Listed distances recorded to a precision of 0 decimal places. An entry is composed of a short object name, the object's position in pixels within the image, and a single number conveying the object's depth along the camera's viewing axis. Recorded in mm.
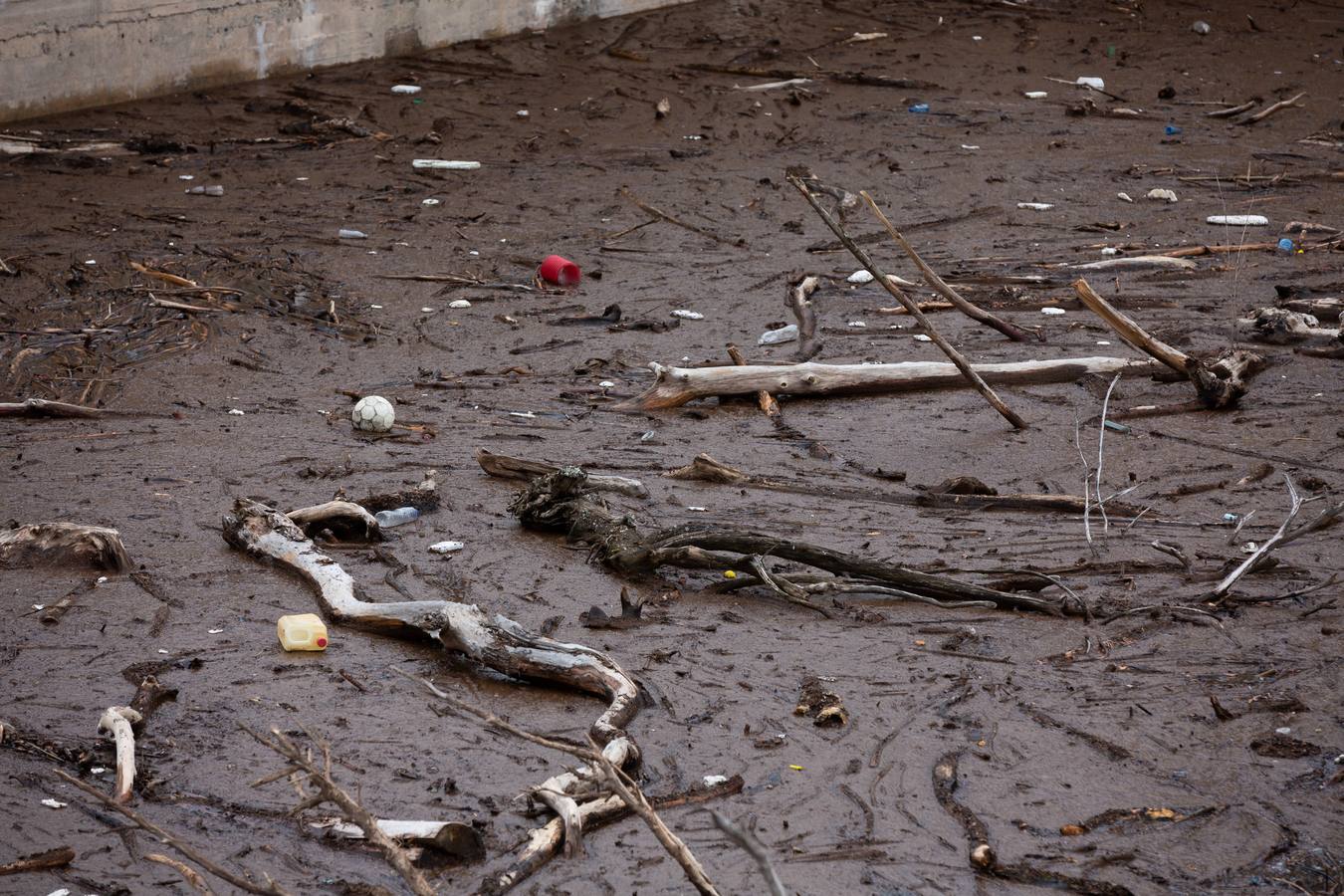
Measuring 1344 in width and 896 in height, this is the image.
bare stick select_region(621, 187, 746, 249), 18437
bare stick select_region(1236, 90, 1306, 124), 24141
